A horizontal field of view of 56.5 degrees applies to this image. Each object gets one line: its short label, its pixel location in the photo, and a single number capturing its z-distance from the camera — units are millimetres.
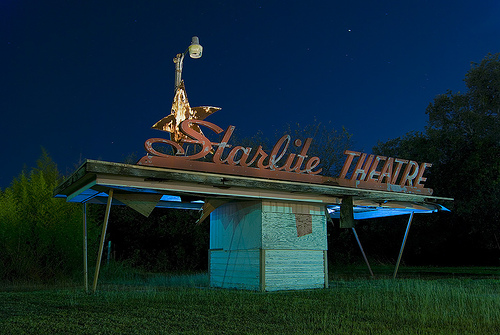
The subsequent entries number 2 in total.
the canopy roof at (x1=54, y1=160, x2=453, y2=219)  9266
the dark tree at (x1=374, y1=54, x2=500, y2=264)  21484
